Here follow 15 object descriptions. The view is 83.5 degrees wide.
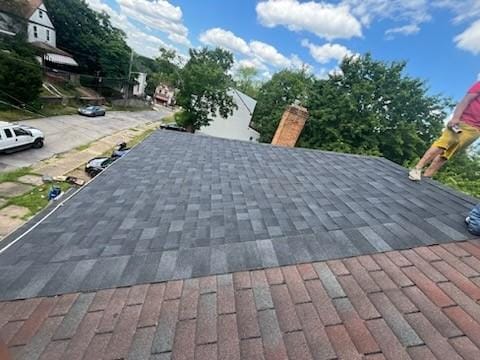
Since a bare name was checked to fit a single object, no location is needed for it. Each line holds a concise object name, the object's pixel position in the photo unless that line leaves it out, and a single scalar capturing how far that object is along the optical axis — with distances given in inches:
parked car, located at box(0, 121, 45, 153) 516.1
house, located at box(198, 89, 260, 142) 926.4
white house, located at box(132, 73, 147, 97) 1901.6
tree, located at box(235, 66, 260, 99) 2281.7
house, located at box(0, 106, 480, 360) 69.6
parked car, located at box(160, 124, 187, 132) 948.9
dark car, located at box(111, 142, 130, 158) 568.8
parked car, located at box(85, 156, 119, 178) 520.7
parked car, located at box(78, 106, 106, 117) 1054.2
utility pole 1449.3
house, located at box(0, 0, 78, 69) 1136.9
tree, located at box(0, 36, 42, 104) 776.3
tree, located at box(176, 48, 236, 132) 887.1
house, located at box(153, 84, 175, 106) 2481.5
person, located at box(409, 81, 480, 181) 164.6
